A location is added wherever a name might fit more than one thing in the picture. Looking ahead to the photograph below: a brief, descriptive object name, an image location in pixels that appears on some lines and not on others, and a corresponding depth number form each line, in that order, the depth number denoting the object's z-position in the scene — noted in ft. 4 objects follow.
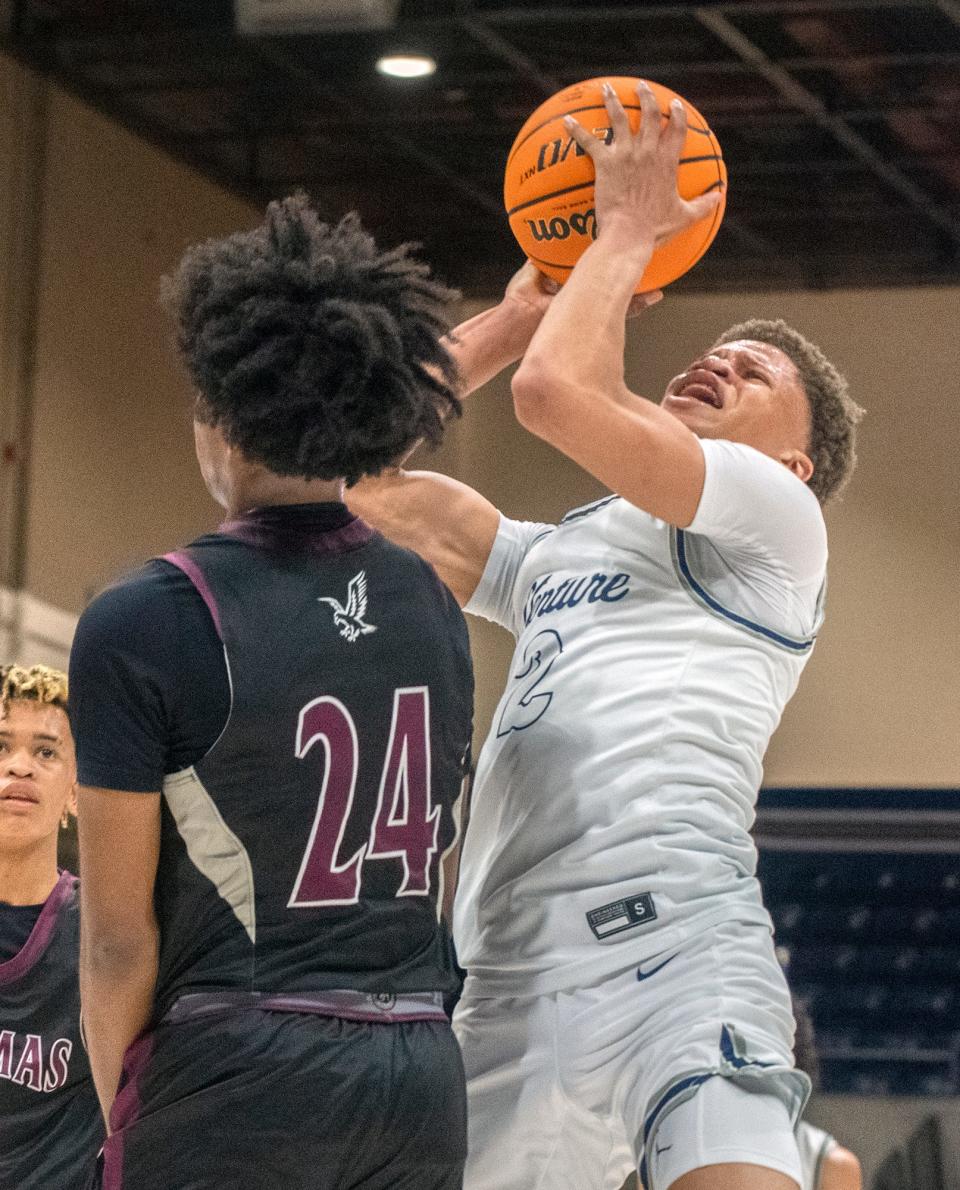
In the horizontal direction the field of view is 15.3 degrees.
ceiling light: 50.32
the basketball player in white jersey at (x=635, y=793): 15.81
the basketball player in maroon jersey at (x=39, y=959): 22.38
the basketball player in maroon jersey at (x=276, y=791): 12.18
